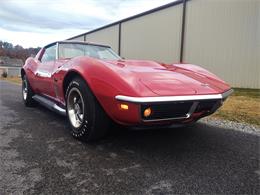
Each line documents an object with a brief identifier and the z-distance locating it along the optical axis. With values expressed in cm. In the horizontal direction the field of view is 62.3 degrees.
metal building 821
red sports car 200
